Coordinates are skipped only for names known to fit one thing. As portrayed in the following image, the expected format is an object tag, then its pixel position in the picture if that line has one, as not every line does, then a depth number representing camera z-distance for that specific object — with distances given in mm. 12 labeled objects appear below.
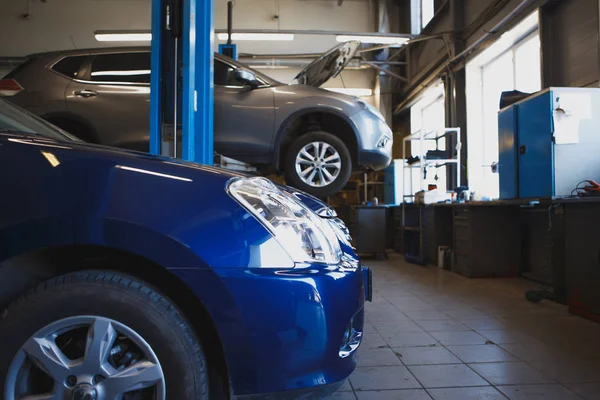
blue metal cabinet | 3539
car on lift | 3879
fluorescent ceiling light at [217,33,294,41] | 7559
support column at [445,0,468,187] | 7359
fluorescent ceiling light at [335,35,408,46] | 7681
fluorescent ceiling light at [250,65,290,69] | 10445
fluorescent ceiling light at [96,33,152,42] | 7176
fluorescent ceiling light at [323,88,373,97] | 10513
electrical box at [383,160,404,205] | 8320
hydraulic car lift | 2752
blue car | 1041
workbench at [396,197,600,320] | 3156
